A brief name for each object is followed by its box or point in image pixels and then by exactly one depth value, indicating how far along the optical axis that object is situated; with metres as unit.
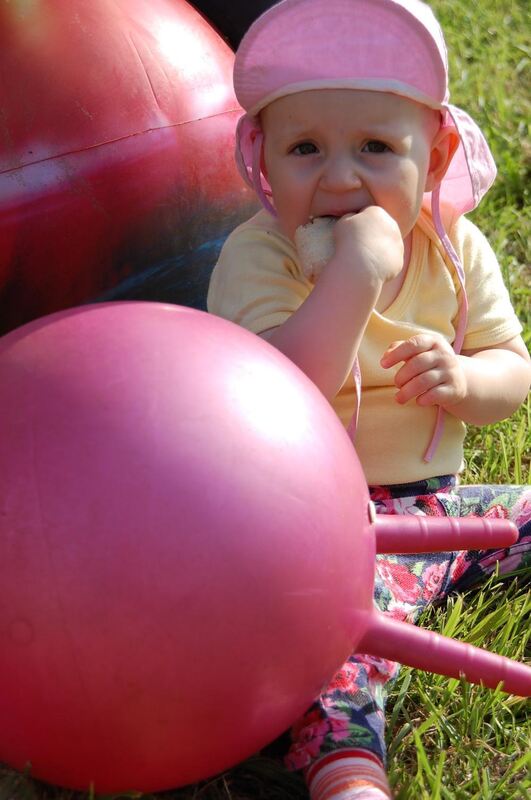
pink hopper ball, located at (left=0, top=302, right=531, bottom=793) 1.14
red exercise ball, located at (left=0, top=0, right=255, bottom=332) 1.46
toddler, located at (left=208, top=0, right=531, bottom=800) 1.34
